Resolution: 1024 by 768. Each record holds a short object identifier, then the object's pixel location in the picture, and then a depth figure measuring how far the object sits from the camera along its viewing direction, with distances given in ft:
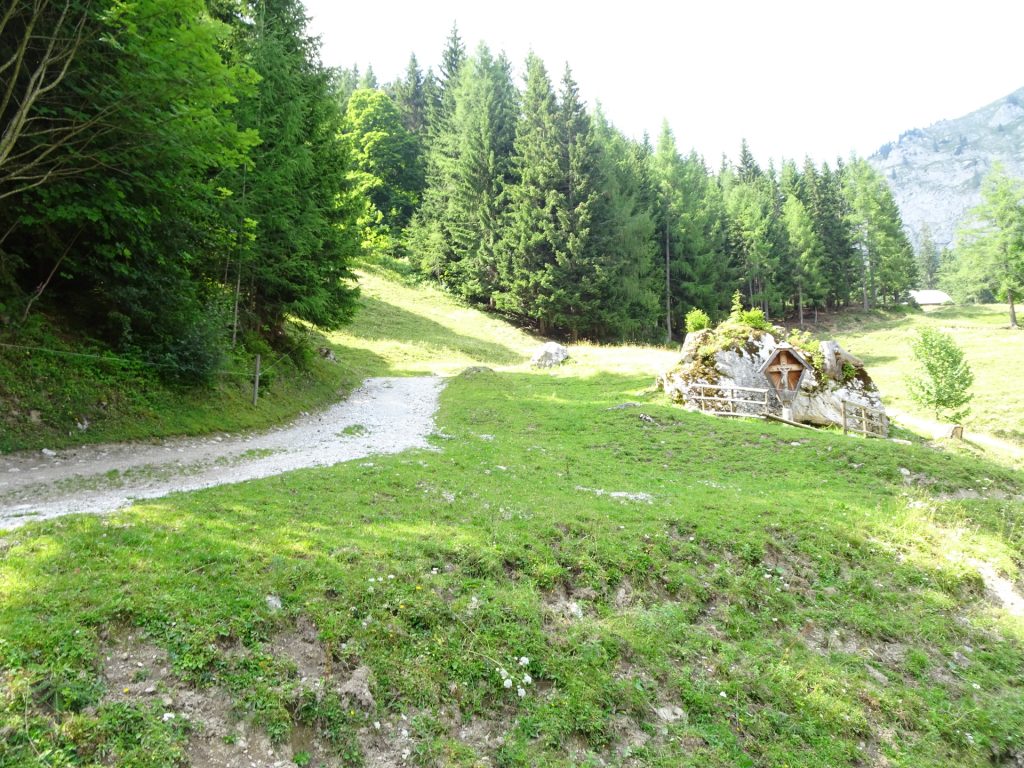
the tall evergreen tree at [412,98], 249.55
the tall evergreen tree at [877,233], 232.12
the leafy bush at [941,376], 86.38
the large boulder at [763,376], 73.36
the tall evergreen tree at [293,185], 53.78
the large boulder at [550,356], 110.63
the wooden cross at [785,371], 74.33
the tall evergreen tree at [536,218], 145.79
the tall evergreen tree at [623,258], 147.64
